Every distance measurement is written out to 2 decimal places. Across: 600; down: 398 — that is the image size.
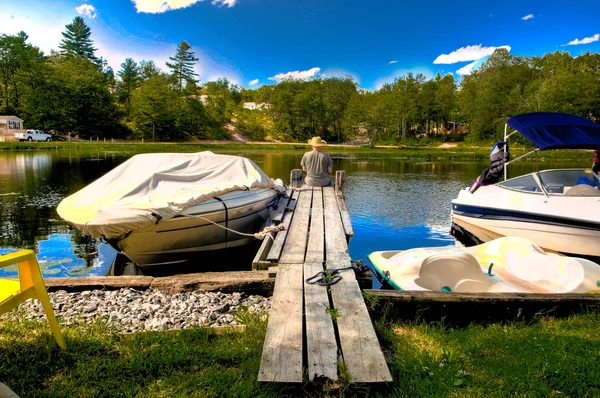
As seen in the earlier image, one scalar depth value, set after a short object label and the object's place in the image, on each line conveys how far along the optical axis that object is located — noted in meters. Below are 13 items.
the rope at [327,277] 4.54
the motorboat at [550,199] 8.41
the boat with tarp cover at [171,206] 6.39
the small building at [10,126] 58.29
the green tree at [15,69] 67.38
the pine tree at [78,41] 91.19
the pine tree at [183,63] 92.44
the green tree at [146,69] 106.56
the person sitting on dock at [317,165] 12.12
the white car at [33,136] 56.16
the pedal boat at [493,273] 5.23
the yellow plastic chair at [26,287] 2.94
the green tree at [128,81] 84.57
